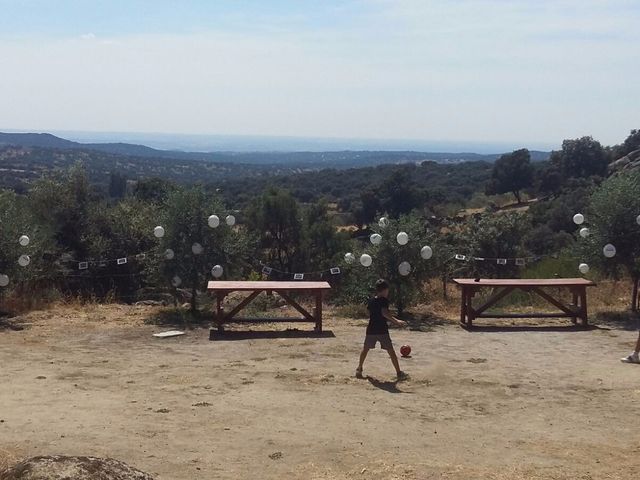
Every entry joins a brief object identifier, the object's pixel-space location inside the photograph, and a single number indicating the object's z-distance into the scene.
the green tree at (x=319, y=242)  29.04
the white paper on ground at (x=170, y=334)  12.58
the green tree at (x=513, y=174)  55.75
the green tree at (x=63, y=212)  18.98
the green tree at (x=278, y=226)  29.86
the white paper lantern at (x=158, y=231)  14.52
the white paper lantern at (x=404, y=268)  14.37
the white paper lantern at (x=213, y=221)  14.45
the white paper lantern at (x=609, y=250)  14.52
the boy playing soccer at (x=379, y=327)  9.55
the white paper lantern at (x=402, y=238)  14.37
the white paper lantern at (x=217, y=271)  14.62
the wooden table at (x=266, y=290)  12.66
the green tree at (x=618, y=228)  14.79
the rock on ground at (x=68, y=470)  4.43
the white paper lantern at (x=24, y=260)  13.98
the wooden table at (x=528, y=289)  13.55
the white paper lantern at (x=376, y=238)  14.65
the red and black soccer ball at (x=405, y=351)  10.98
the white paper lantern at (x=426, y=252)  14.30
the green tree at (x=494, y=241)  23.33
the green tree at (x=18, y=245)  14.19
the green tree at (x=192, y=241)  14.76
